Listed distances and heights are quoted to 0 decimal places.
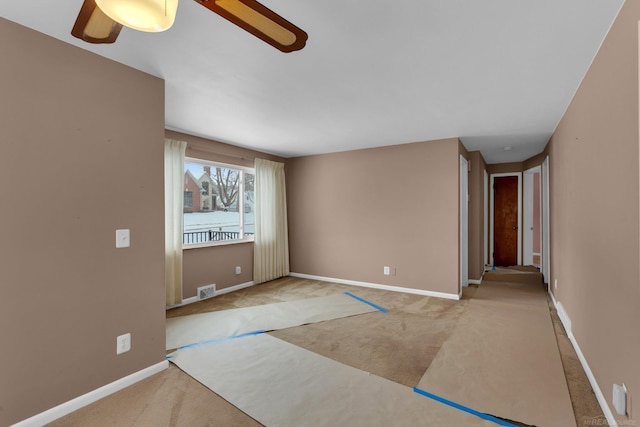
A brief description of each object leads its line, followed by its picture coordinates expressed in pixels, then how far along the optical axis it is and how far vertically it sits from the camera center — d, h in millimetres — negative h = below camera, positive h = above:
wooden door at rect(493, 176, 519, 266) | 6891 -184
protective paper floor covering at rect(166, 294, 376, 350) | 3178 -1247
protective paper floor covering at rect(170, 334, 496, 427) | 1904 -1282
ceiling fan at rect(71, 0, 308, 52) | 955 +712
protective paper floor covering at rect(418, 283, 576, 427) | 1999 -1274
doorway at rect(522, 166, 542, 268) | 6648 -145
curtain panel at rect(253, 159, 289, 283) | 5223 -168
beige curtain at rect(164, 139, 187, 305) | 3871 +17
